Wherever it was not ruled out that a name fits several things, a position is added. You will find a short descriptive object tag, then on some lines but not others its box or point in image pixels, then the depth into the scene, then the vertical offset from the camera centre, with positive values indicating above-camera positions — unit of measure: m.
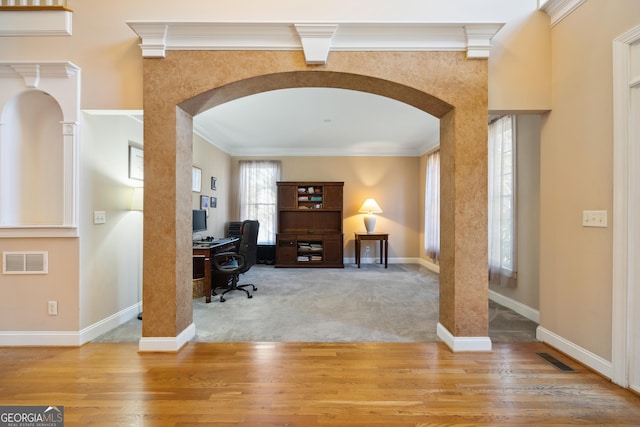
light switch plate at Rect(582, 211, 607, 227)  2.05 -0.04
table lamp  6.48 +0.02
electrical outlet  2.51 -0.84
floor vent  2.14 -1.17
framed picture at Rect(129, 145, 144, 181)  3.23 +0.56
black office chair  3.94 -0.71
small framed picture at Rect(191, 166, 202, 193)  4.91 +0.56
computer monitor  4.48 -0.15
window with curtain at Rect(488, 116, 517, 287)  3.46 +0.14
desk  3.79 -0.59
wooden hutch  6.34 -0.31
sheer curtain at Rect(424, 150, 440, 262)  5.78 +0.07
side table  6.27 -0.57
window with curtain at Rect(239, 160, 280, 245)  6.83 +0.51
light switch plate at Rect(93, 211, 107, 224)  2.70 -0.06
